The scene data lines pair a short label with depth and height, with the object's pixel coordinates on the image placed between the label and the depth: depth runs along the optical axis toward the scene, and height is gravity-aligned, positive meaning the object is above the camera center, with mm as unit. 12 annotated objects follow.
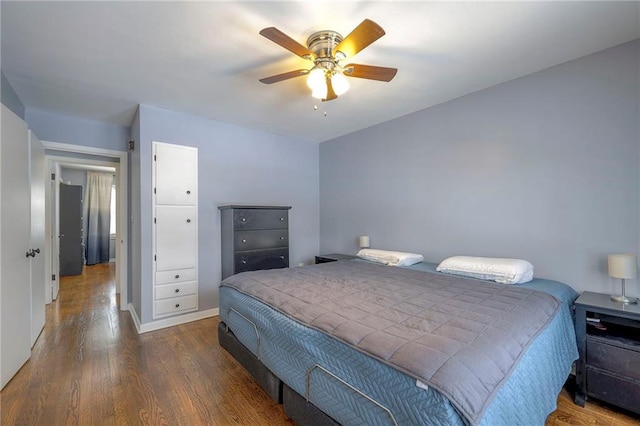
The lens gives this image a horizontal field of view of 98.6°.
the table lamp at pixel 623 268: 1847 -385
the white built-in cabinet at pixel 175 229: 3189 -169
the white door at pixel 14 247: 2074 -255
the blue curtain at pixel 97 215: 7258 +6
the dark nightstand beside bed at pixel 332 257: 3893 -639
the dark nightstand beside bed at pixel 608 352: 1692 -902
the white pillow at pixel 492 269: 2199 -481
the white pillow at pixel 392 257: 3033 -508
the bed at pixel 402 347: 1006 -620
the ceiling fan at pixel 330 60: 1667 +1046
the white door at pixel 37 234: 2734 -195
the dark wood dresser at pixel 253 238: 3471 -315
